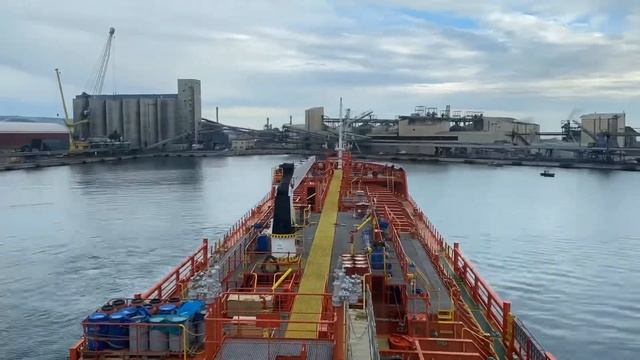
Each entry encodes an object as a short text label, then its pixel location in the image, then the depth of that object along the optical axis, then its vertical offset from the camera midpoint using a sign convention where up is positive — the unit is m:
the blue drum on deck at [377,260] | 18.62 -3.54
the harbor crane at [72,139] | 150.54 +2.26
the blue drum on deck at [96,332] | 10.52 -3.26
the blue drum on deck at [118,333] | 10.51 -3.28
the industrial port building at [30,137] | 152.00 +3.38
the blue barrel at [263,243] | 20.09 -3.25
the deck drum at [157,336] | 10.45 -3.31
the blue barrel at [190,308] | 11.09 -3.05
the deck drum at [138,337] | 10.44 -3.31
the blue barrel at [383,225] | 24.45 -3.20
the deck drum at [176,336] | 10.52 -3.32
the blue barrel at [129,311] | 10.74 -2.98
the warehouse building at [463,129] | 157.12 +4.99
